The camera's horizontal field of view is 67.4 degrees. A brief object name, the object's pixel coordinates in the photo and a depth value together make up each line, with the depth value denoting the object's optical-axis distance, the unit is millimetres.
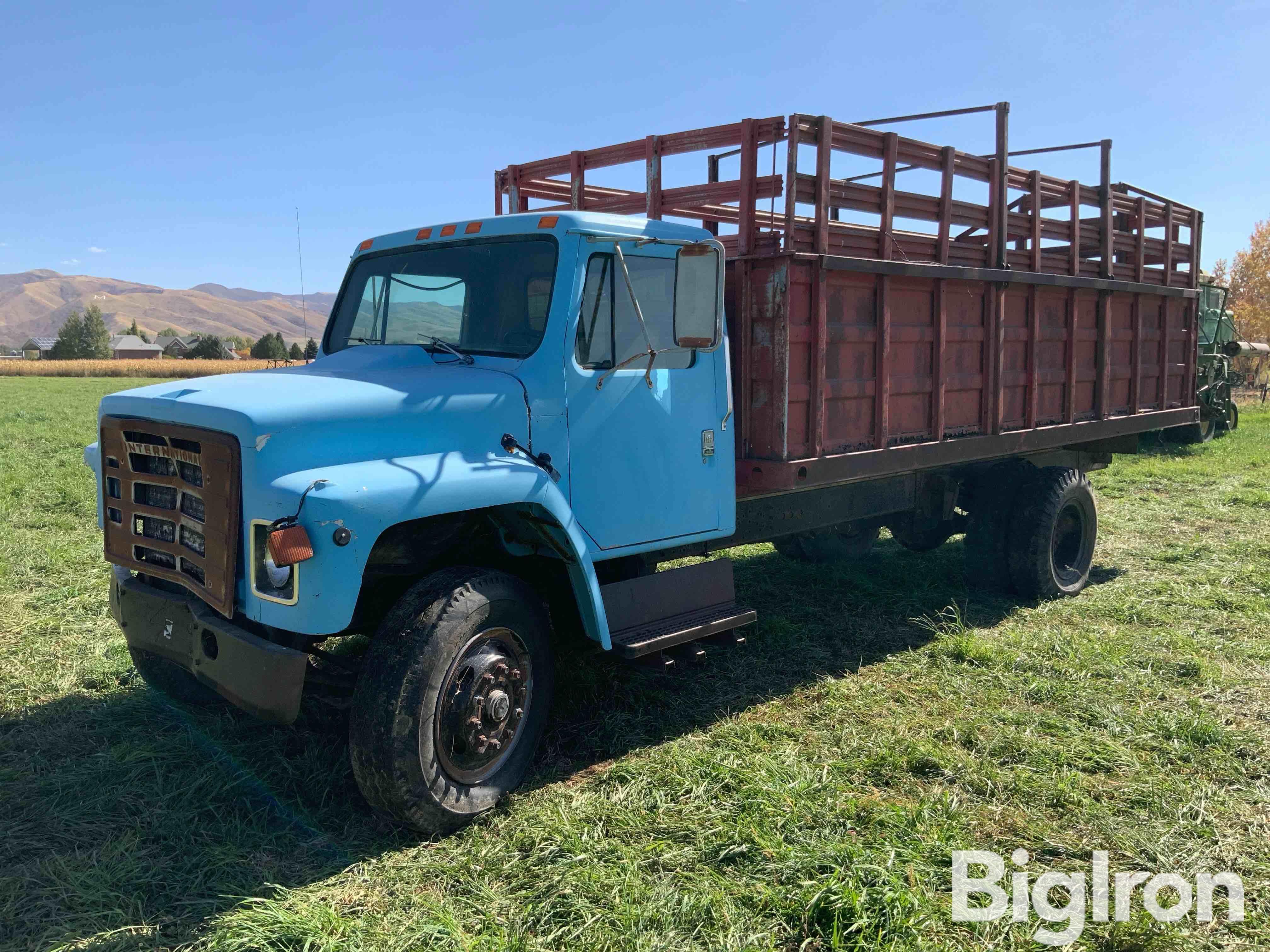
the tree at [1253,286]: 48750
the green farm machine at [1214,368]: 16781
